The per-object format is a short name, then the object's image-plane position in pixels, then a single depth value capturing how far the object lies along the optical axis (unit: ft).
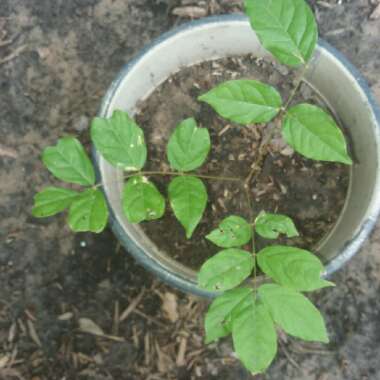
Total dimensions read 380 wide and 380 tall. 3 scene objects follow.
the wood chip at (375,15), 5.47
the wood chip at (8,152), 5.62
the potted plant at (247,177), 2.99
